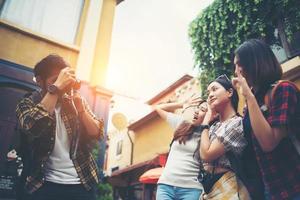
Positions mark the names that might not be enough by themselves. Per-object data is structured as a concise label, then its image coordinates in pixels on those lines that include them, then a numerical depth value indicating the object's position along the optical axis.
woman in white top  2.51
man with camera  2.00
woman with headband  1.88
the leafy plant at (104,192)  5.83
